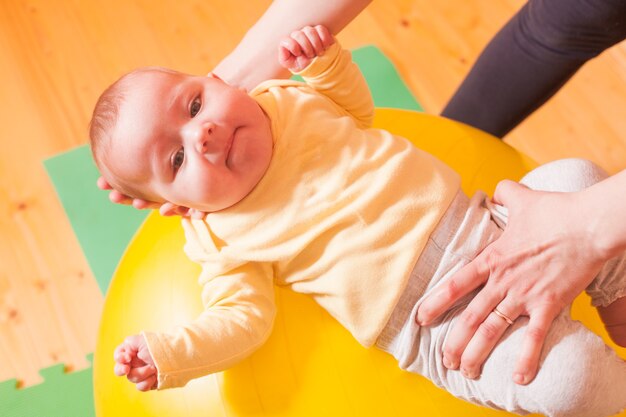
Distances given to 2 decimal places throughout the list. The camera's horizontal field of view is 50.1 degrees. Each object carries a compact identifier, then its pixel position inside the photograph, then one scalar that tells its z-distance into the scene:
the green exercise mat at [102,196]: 1.57
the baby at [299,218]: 0.87
